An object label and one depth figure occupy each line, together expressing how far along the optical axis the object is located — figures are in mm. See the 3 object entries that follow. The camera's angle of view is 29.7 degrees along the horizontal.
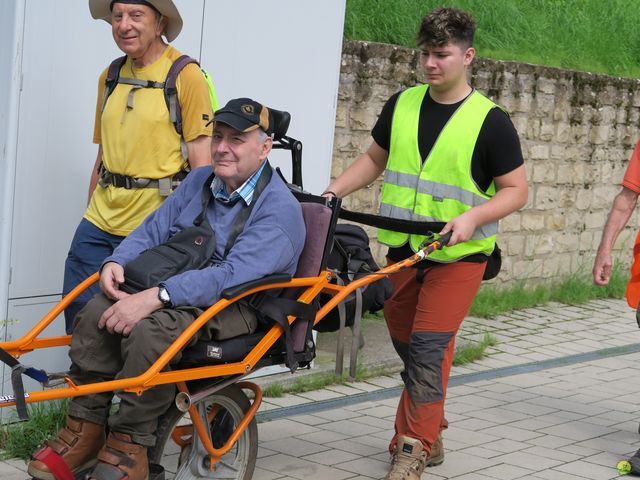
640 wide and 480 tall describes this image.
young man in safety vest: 5684
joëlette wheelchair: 4512
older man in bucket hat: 5609
